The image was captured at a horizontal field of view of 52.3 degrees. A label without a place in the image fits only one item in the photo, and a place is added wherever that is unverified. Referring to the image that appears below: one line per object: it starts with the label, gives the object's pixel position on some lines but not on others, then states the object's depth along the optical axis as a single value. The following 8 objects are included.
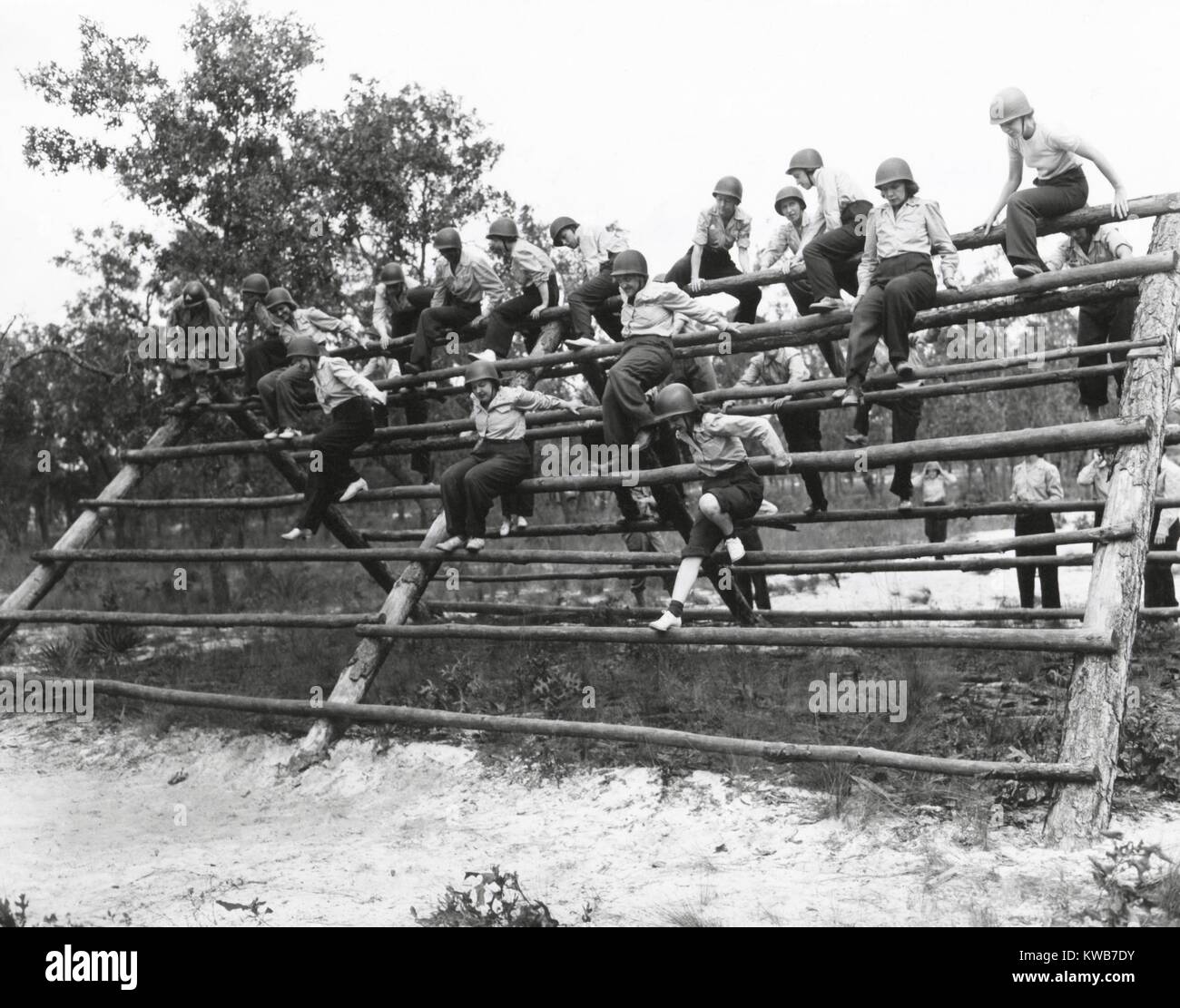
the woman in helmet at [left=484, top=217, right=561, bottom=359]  9.08
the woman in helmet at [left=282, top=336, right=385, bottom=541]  8.78
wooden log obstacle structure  5.54
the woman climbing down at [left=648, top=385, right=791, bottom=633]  6.64
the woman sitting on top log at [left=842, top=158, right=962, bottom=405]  6.98
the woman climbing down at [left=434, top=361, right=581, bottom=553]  7.65
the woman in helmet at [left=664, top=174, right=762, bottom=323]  8.70
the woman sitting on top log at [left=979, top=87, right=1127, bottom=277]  6.86
